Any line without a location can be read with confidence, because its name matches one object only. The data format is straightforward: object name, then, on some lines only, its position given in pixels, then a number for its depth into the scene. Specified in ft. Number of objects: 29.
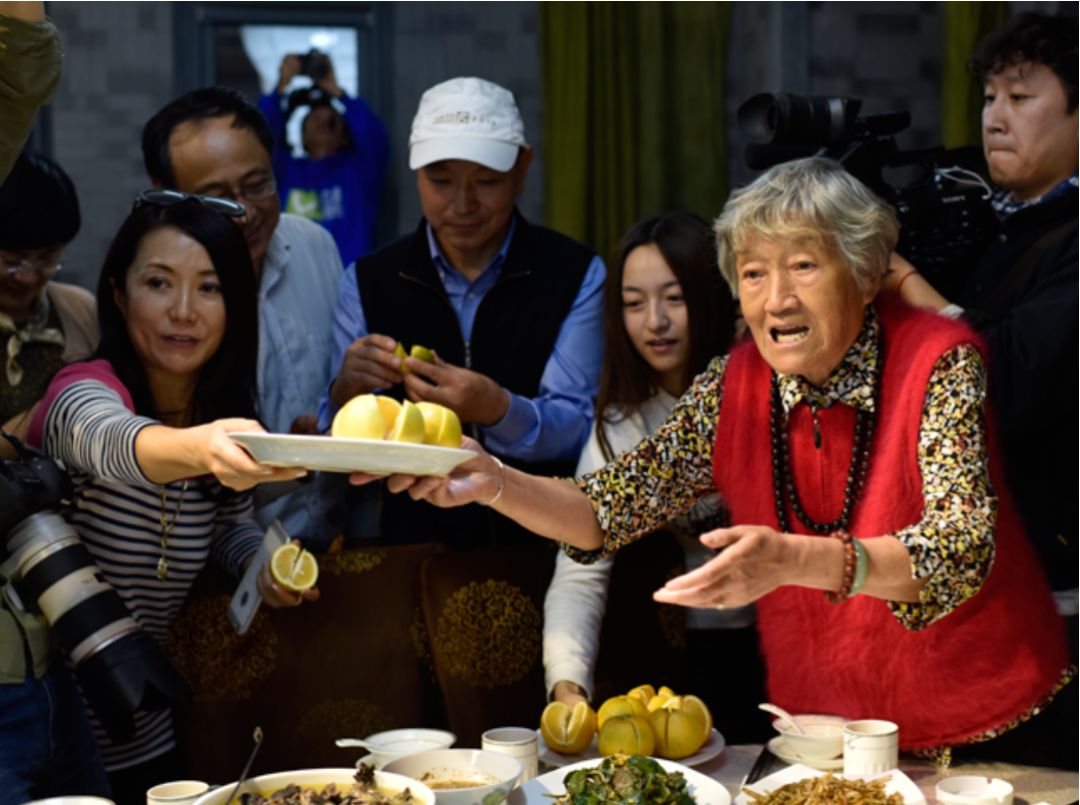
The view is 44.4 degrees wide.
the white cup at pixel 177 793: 4.89
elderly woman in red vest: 5.88
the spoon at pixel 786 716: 5.55
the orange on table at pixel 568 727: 5.92
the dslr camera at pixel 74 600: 5.81
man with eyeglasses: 8.63
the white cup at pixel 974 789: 4.91
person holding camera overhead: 15.72
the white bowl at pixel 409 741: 5.69
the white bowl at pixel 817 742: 5.62
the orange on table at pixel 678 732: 5.73
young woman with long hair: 8.28
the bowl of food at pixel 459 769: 5.01
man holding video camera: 6.92
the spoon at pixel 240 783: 4.61
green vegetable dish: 4.75
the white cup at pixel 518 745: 5.46
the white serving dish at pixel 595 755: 5.75
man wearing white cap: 8.80
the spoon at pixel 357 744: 5.40
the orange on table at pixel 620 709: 5.85
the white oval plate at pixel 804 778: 5.06
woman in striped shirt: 6.90
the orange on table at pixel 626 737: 5.69
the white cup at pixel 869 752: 5.35
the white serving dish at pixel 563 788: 4.93
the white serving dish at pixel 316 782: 4.62
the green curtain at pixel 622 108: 16.06
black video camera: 7.47
